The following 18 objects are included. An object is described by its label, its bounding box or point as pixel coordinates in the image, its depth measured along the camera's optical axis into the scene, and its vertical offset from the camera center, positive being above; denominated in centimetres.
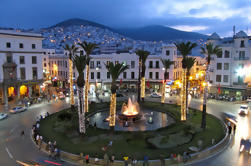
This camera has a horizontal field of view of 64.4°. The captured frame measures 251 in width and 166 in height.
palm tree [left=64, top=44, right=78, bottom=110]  3359 -19
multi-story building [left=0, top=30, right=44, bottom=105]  4081 +249
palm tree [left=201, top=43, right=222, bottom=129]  2508 -18
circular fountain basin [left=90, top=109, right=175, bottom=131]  2743 -715
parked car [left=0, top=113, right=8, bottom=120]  3122 -659
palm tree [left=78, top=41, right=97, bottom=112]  3190 +414
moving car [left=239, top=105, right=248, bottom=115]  3323 -612
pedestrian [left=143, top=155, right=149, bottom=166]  1688 -738
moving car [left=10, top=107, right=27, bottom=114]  3467 -627
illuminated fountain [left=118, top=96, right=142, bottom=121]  3006 -623
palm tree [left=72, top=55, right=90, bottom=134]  2289 -119
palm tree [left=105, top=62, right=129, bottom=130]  2359 -117
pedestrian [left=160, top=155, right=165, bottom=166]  1702 -744
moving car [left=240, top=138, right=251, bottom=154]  1955 -711
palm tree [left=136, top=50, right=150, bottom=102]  3862 +236
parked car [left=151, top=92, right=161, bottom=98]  4856 -522
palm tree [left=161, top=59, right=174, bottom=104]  3775 +188
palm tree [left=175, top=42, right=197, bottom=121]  2802 +38
